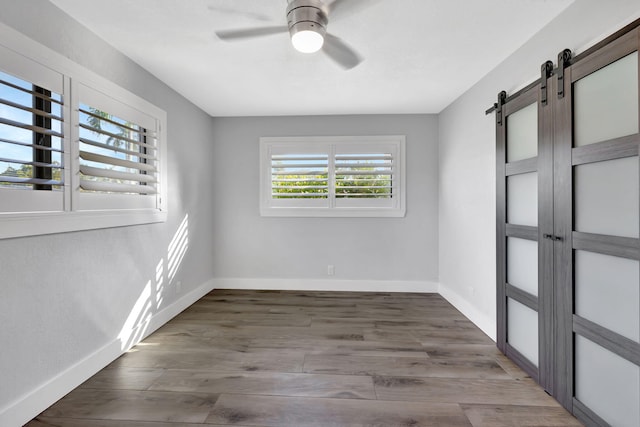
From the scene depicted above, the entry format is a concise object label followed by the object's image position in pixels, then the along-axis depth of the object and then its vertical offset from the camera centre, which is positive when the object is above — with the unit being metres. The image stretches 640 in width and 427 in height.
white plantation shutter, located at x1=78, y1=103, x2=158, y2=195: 2.27 +0.49
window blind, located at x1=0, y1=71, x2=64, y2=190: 1.71 +0.46
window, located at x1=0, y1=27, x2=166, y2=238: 1.73 +0.45
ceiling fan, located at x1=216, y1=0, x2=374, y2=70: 1.87 +1.20
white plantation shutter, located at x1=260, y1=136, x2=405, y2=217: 4.43 +0.52
